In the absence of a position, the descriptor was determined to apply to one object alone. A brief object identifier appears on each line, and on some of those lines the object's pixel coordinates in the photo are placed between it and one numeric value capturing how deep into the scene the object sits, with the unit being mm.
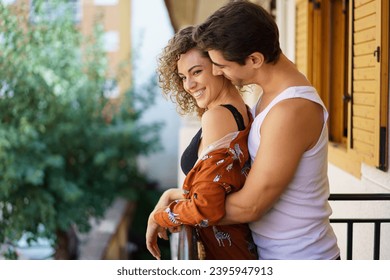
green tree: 8906
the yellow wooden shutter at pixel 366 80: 2527
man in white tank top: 1456
